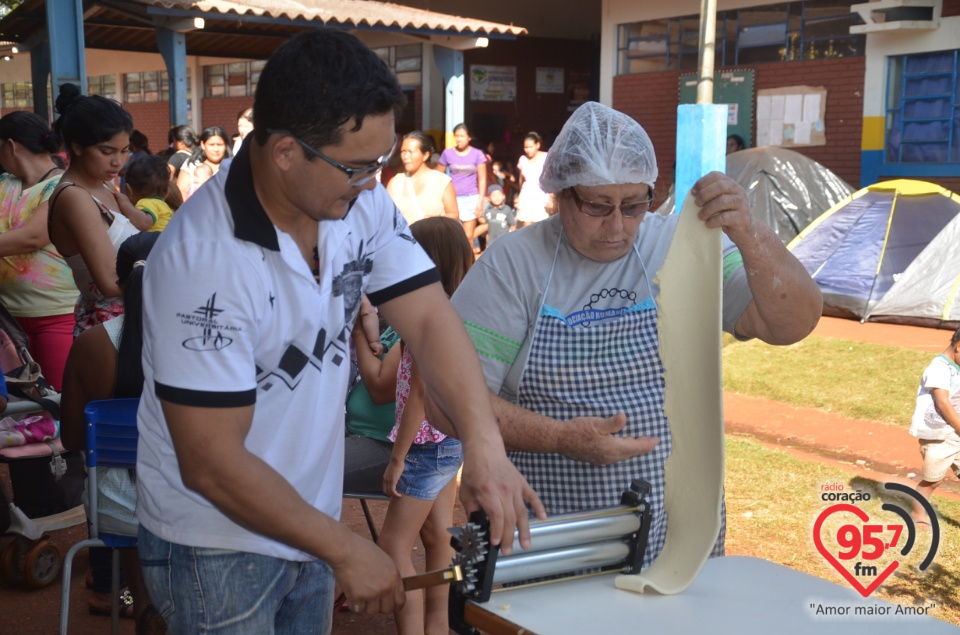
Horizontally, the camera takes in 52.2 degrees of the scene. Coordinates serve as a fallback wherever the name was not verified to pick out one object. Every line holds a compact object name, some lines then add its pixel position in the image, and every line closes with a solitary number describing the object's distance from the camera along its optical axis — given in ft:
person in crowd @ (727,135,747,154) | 43.45
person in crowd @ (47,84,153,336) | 11.69
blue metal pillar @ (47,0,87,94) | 24.90
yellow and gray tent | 29.12
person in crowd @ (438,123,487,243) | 41.81
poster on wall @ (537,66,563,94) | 66.03
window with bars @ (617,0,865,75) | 42.78
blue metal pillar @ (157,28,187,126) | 38.99
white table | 5.36
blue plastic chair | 9.53
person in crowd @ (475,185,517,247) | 43.47
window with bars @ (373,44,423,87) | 60.64
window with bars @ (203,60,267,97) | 70.85
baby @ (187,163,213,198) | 25.71
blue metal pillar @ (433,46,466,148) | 47.42
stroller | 12.07
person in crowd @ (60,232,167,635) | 9.74
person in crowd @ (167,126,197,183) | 27.99
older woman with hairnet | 6.86
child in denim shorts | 9.93
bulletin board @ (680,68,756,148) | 46.16
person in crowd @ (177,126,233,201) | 26.11
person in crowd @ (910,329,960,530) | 13.82
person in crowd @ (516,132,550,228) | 39.06
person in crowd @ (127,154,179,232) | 18.47
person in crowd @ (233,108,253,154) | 26.73
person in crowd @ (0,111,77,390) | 13.79
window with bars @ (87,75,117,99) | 87.35
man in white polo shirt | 4.99
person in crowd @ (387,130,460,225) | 24.45
